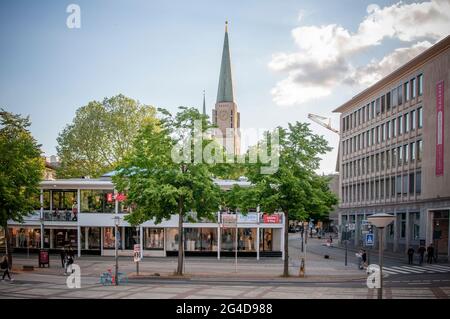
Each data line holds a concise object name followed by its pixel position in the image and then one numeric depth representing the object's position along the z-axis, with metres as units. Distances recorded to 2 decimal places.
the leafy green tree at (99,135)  65.75
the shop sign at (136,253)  30.10
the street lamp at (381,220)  16.03
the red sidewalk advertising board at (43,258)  37.78
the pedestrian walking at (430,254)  44.81
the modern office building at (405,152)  48.59
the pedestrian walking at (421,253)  44.03
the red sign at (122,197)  36.09
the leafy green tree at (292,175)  32.00
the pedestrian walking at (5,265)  29.44
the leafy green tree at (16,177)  35.19
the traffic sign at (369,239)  34.66
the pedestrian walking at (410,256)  43.16
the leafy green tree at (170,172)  31.61
